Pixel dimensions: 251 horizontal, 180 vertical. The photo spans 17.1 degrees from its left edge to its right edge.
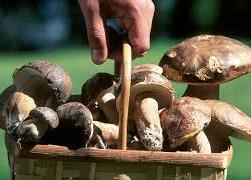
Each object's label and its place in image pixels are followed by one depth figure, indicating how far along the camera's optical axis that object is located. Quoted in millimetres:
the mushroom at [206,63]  1257
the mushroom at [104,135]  1092
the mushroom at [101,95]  1185
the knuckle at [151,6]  1115
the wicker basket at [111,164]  1024
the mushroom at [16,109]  1076
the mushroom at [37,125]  1034
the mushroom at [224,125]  1172
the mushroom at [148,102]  1080
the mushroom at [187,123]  1090
